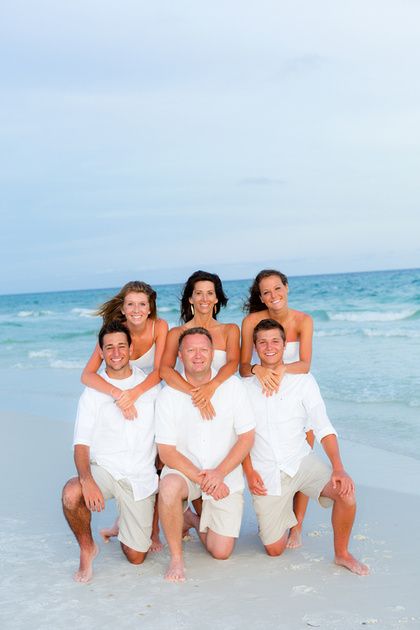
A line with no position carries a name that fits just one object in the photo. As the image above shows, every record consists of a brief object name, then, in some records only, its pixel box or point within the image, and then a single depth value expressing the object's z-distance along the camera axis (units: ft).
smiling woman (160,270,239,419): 16.15
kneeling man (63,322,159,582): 13.93
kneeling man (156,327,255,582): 14.30
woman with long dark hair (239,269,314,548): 15.81
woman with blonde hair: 14.88
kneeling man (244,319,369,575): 14.51
